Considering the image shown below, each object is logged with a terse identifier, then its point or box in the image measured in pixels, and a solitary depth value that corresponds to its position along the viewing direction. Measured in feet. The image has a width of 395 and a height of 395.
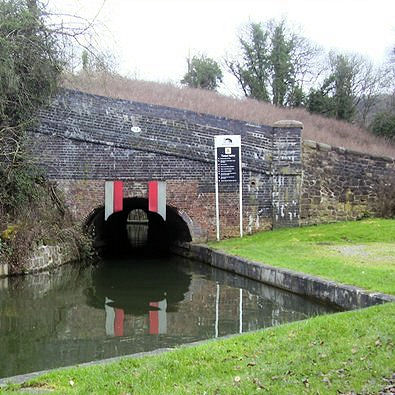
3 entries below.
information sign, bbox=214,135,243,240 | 53.11
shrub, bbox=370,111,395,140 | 97.12
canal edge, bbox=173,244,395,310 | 25.26
